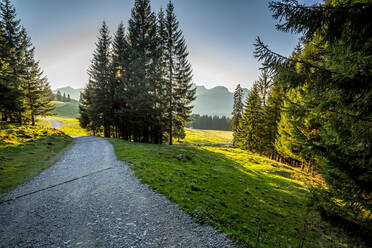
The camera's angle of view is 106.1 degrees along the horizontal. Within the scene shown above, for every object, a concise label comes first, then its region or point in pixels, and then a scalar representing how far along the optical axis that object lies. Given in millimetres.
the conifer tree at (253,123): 28045
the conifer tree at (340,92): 2691
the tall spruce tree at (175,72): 21656
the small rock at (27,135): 15216
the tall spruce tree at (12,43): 21797
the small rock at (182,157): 13148
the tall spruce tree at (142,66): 20547
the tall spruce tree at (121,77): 22100
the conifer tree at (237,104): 40719
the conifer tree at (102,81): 24844
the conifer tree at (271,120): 25859
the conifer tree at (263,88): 31125
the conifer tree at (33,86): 25041
